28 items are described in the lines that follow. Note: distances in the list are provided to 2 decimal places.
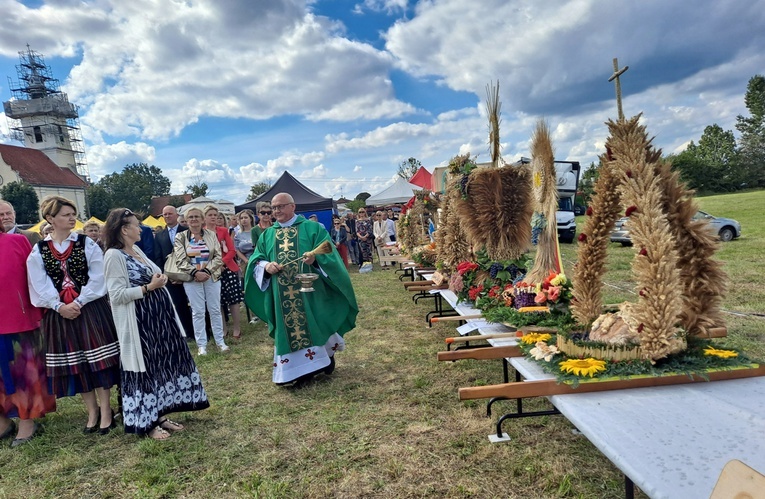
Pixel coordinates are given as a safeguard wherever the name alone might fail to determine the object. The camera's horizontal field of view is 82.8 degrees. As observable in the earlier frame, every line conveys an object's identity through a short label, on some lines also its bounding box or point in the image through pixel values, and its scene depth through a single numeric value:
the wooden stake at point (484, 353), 2.95
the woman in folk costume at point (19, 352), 3.41
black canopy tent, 14.39
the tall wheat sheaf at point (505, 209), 4.96
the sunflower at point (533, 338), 3.04
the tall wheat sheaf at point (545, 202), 4.32
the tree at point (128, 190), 61.69
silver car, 13.70
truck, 15.76
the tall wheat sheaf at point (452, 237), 5.75
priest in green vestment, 4.31
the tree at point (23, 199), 35.98
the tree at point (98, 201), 51.31
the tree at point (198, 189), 70.22
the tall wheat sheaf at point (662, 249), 2.41
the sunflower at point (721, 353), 2.45
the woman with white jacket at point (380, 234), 13.34
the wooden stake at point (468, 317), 4.10
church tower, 60.00
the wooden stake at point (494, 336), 3.42
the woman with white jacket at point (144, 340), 3.24
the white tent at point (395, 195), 18.02
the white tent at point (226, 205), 17.72
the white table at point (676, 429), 1.65
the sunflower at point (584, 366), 2.40
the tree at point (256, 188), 69.94
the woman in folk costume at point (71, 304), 3.33
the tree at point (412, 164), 59.31
